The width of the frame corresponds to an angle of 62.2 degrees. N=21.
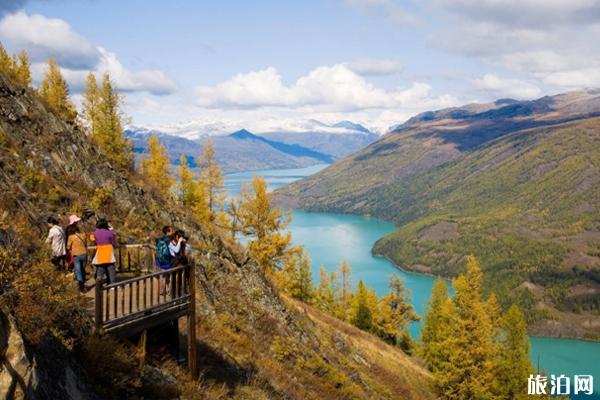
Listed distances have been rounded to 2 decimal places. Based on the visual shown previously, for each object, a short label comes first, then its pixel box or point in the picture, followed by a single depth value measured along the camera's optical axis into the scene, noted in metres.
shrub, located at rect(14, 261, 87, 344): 8.87
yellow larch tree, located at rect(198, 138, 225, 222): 54.12
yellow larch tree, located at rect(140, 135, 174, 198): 53.04
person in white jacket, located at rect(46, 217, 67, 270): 15.20
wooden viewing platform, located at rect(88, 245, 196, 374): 12.19
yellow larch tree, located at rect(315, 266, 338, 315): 73.78
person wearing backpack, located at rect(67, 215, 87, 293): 15.06
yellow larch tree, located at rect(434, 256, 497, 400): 46.06
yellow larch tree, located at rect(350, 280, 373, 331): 73.50
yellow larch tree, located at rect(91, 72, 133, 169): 37.33
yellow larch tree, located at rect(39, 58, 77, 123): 33.48
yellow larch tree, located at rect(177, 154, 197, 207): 48.57
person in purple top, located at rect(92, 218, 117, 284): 15.08
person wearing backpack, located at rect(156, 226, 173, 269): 16.11
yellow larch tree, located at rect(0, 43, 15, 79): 27.57
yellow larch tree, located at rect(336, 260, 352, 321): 76.66
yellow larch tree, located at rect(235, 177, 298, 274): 47.22
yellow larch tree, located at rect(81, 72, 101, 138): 52.86
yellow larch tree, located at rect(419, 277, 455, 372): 59.19
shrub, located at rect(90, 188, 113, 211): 24.92
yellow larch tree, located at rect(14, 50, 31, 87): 33.56
